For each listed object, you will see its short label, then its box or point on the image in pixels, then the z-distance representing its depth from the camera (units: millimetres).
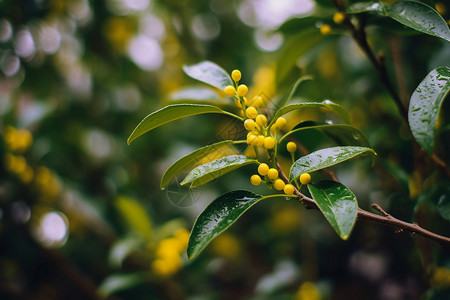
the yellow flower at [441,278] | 517
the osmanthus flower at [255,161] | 391
